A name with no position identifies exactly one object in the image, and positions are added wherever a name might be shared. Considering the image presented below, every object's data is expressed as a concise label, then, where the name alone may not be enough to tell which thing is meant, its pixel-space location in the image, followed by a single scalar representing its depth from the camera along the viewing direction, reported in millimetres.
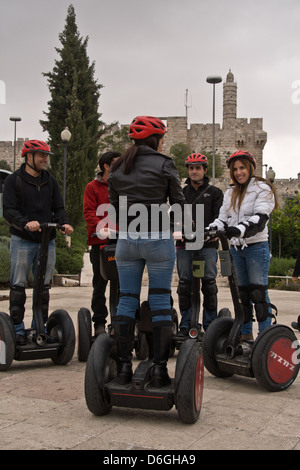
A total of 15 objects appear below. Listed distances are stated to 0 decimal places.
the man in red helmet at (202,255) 5340
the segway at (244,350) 3869
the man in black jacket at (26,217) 4586
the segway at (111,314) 4324
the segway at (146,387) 3111
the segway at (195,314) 4984
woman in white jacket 4282
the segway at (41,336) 4398
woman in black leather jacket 3299
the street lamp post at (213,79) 22438
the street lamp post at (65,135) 18580
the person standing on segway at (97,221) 5152
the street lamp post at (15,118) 29736
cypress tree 25594
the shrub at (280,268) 16203
